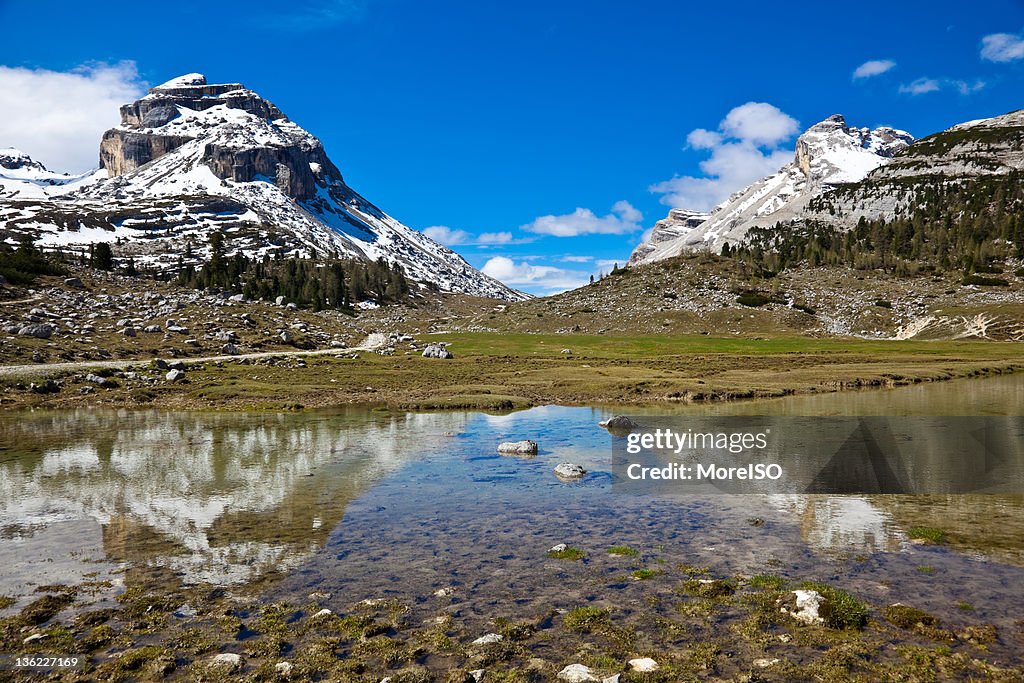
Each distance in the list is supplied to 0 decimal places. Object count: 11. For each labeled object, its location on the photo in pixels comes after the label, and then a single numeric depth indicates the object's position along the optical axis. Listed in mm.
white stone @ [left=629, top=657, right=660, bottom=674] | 10025
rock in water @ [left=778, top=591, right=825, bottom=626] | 11602
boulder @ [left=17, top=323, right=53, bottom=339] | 61344
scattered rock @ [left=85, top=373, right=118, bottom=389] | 49969
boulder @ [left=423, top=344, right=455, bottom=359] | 85438
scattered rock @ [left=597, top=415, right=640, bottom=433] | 35125
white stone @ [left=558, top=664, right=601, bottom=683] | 9742
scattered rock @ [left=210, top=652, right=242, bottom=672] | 10052
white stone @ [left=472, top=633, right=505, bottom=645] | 10984
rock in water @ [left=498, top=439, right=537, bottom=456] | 29234
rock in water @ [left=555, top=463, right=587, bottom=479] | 24142
